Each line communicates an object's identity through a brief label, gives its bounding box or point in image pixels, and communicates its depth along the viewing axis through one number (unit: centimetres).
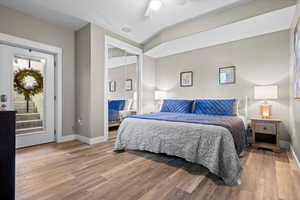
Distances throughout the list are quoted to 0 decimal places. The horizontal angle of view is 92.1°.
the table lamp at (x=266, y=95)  262
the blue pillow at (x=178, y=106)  331
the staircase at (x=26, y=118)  278
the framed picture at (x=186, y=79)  403
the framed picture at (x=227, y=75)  338
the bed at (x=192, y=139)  167
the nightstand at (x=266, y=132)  259
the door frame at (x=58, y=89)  320
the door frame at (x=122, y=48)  337
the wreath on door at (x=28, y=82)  280
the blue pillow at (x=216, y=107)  291
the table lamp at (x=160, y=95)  435
